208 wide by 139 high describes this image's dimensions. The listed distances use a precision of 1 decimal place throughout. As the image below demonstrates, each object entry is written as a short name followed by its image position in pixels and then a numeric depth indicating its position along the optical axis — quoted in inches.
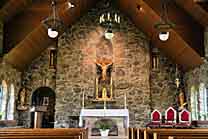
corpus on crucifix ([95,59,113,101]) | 414.4
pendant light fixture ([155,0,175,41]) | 286.7
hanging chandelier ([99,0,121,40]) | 369.2
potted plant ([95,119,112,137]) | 388.8
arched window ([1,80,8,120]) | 364.7
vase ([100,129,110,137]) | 388.2
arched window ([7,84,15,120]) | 390.9
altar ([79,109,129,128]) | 394.9
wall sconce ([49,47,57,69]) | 430.6
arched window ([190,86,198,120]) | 379.9
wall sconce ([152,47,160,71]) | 429.1
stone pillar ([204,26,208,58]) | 336.8
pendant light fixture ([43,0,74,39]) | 280.5
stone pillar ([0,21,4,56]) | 333.1
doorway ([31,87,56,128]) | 422.9
